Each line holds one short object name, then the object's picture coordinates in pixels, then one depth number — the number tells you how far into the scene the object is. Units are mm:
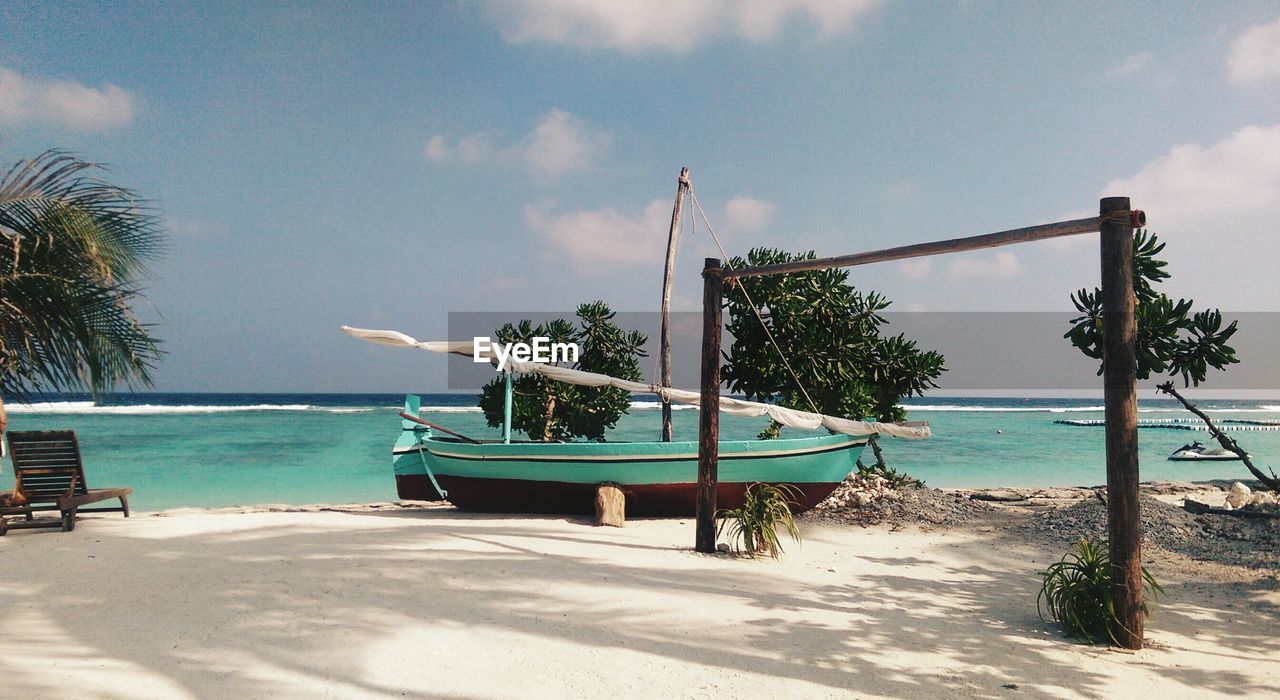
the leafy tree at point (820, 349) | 10969
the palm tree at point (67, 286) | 6523
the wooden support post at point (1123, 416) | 4547
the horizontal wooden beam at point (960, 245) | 4848
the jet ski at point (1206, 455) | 21573
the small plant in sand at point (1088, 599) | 4629
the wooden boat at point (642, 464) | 9086
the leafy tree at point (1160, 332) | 6305
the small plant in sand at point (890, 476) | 11446
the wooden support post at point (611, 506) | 8852
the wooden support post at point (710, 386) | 7305
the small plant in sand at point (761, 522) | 7043
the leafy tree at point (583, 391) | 12289
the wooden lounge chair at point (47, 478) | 7871
